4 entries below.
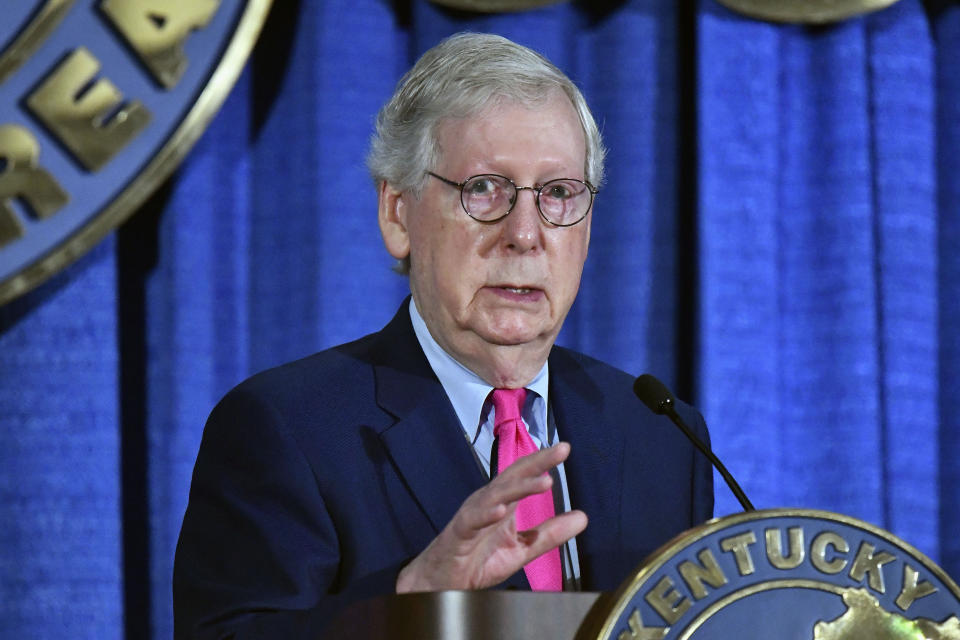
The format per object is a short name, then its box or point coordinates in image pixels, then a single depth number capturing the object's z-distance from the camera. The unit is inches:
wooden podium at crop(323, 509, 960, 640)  225.7
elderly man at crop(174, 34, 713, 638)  235.8
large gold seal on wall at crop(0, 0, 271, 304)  259.7
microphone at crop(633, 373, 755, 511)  233.2
